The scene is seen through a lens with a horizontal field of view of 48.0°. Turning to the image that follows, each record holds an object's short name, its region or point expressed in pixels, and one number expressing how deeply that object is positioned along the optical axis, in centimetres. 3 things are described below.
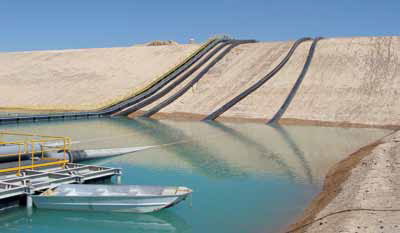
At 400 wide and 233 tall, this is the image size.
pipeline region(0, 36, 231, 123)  3376
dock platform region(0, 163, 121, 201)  1150
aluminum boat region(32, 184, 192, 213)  1091
